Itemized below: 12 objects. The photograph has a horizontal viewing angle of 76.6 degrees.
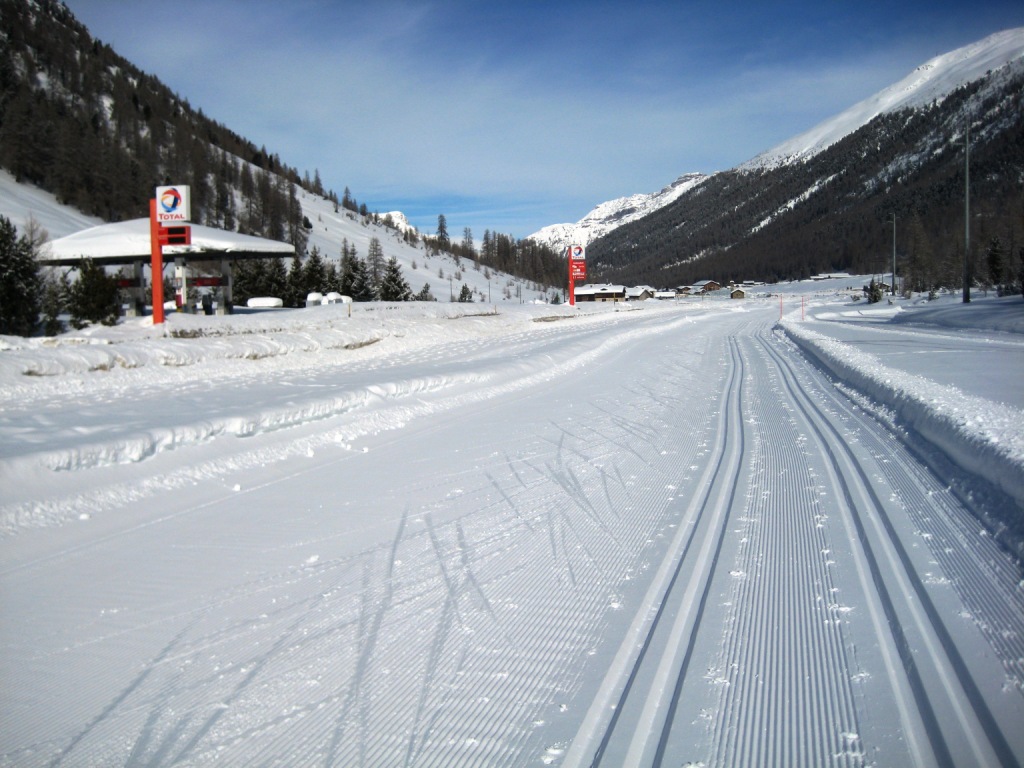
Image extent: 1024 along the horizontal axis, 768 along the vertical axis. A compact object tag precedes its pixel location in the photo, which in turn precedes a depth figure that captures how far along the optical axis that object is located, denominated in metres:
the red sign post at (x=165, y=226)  26.36
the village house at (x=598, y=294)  129.62
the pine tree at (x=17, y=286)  30.77
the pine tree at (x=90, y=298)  34.19
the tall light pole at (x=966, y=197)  33.05
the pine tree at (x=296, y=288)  62.91
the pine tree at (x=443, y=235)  153.84
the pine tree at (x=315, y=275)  65.50
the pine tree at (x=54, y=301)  33.02
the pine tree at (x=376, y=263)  89.66
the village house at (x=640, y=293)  144.95
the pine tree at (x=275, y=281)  62.38
